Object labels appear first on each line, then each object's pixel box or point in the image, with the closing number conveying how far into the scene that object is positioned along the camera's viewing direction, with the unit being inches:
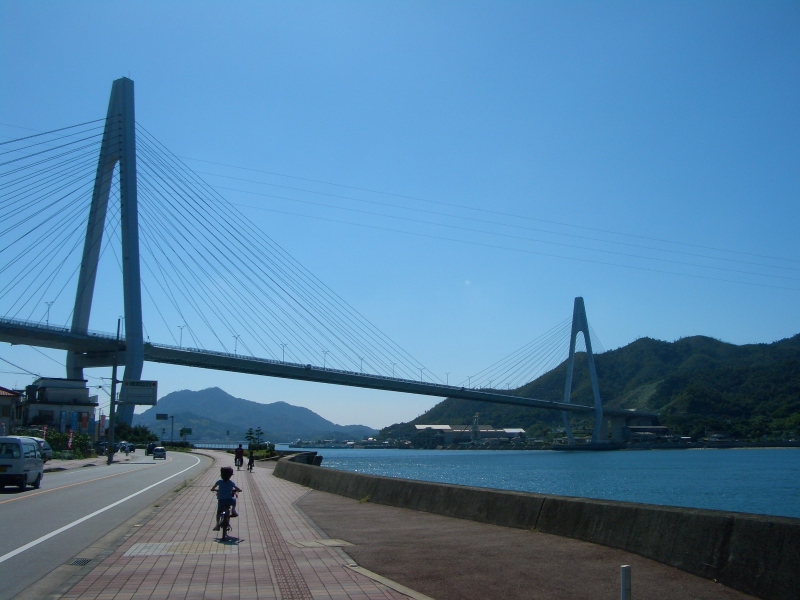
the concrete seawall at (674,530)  271.7
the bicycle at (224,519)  446.3
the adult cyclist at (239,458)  1597.4
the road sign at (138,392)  2112.5
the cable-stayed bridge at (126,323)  1879.9
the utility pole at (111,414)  1931.8
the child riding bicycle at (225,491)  456.4
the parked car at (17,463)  844.6
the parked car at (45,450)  1780.3
